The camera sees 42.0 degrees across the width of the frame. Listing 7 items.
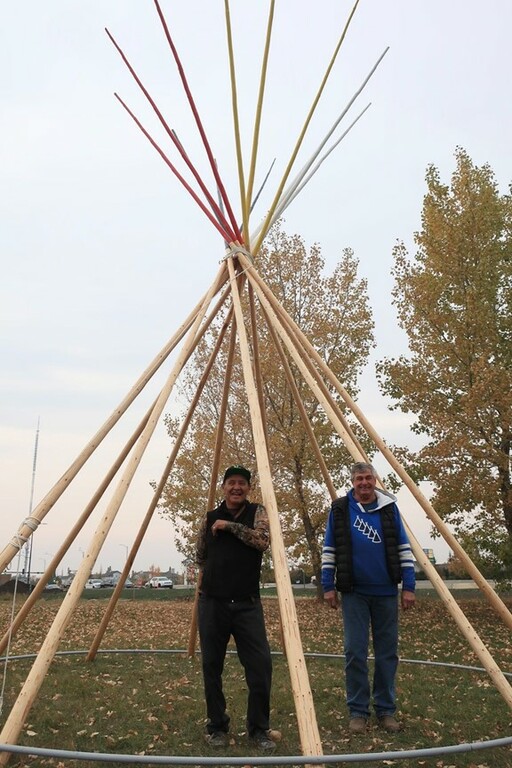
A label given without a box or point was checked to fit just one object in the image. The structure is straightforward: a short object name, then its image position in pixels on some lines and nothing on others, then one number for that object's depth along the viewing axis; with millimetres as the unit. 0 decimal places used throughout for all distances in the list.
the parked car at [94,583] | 32719
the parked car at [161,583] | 37225
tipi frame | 4008
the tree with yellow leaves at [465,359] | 11477
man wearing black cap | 4383
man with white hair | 4691
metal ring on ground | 3078
